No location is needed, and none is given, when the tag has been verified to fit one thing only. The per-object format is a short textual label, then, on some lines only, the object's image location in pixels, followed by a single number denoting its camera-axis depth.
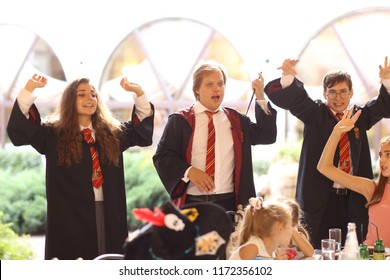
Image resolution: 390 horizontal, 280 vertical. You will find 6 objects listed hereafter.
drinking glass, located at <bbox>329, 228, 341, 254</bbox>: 6.50
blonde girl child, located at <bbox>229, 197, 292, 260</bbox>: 6.19
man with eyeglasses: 7.88
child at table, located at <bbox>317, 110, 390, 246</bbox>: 6.94
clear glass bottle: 5.82
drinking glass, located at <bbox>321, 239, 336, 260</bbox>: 6.08
